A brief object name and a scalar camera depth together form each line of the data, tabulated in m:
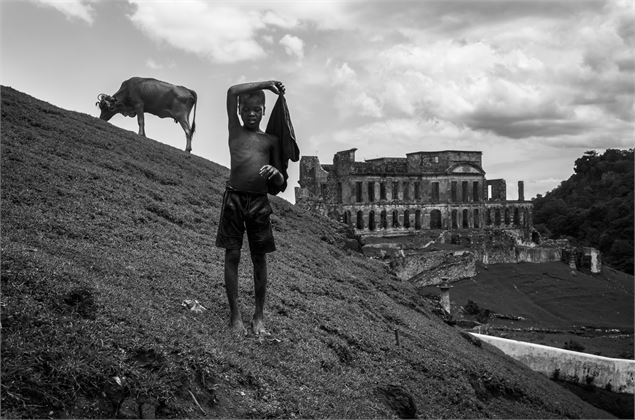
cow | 19.77
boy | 7.35
